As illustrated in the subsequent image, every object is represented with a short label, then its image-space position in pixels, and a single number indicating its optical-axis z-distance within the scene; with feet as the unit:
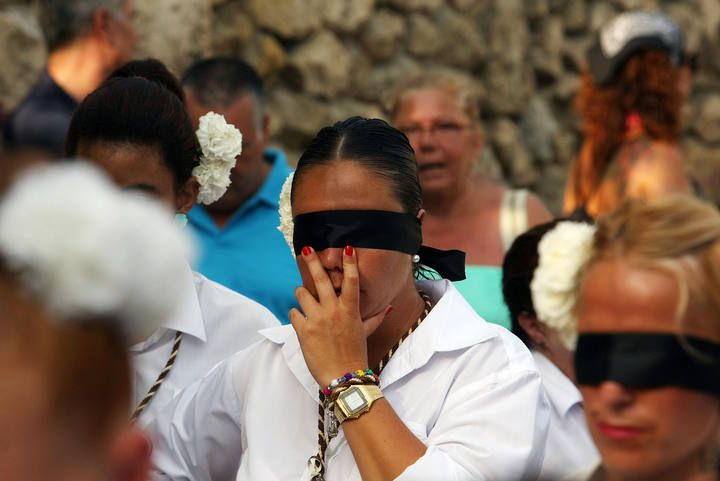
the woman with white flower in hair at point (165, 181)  18.48
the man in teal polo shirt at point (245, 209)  25.53
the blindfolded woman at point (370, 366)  14.85
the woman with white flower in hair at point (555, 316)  13.26
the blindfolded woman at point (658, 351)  11.53
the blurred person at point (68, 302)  7.16
